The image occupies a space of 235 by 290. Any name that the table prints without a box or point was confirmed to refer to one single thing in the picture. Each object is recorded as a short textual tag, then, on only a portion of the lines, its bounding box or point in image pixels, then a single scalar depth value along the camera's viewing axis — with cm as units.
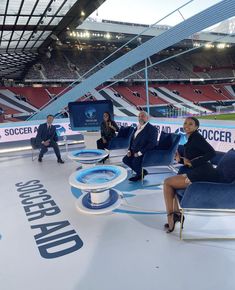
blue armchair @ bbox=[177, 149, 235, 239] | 219
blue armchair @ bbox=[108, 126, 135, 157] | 527
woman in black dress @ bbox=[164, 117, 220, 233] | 237
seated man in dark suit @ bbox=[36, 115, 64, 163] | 585
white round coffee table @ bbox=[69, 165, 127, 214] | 291
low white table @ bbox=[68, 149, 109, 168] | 424
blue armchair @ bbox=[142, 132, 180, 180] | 393
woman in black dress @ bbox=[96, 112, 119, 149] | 544
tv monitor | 627
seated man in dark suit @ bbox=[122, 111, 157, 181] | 406
